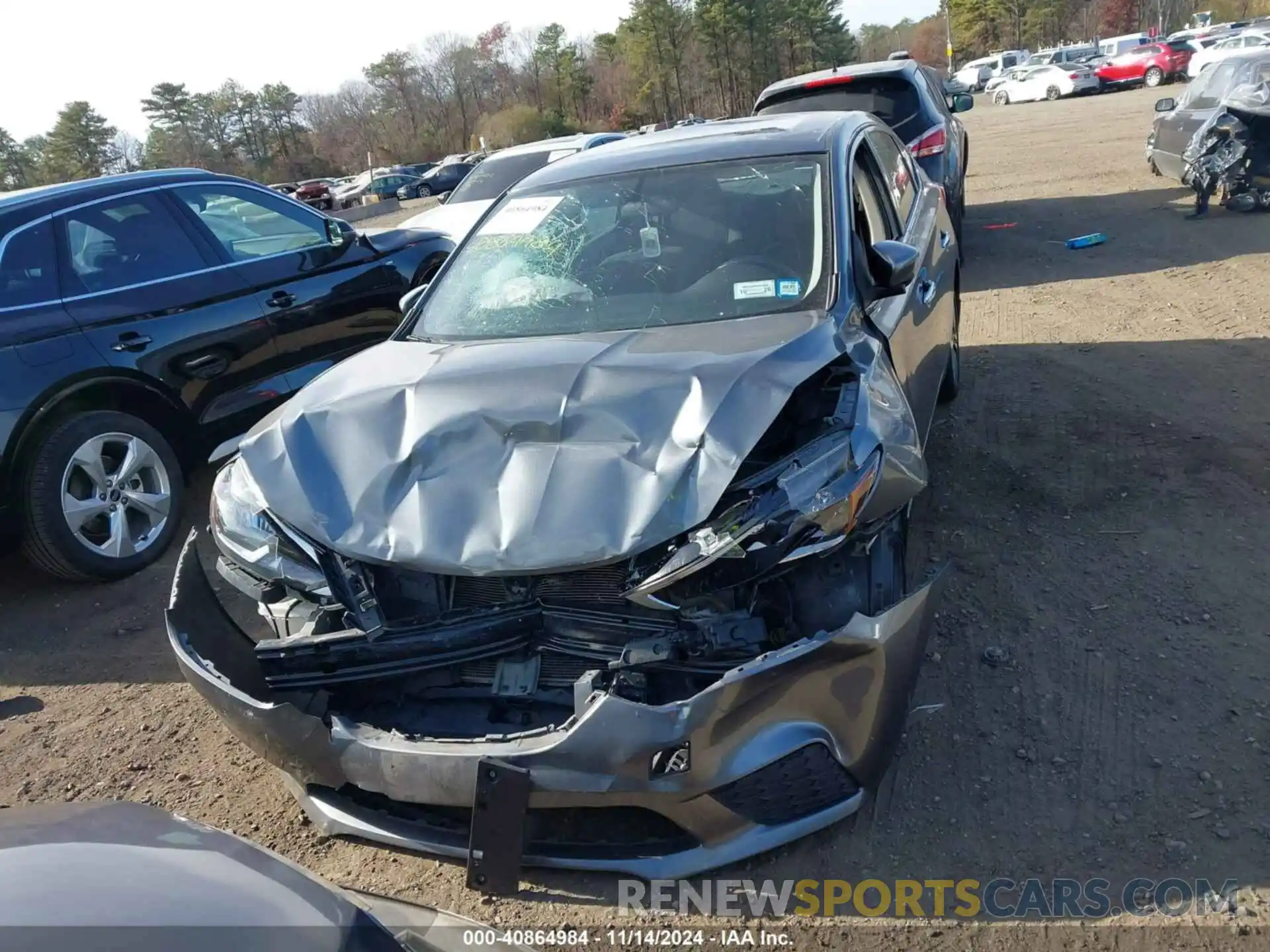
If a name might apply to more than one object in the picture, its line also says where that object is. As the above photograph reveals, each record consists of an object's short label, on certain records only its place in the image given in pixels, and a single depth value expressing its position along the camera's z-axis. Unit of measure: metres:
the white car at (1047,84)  37.69
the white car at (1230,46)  29.42
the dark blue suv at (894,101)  7.96
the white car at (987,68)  52.66
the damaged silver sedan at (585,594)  2.35
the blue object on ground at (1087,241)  9.48
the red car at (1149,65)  37.38
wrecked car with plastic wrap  9.67
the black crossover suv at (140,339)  4.56
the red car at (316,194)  38.53
